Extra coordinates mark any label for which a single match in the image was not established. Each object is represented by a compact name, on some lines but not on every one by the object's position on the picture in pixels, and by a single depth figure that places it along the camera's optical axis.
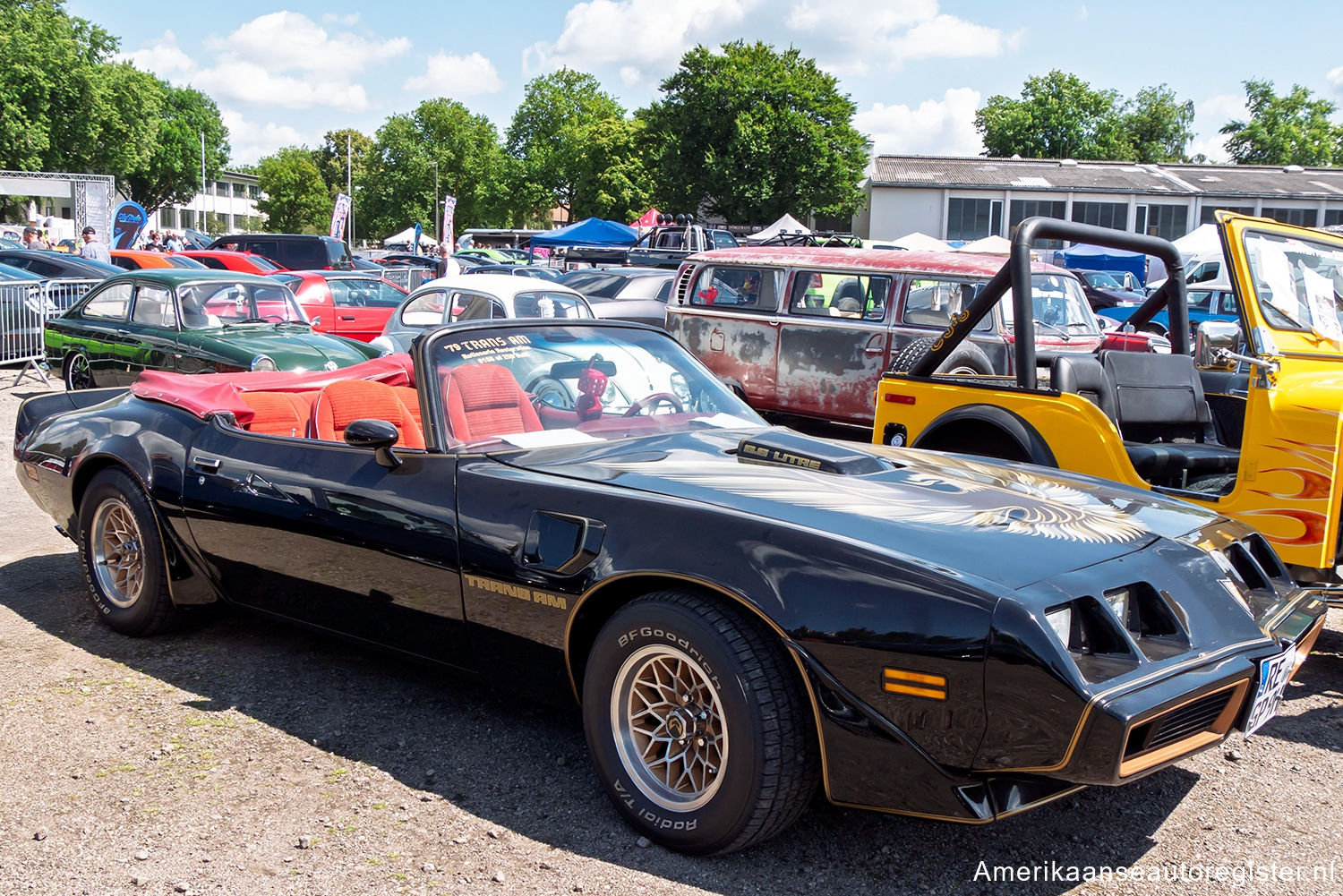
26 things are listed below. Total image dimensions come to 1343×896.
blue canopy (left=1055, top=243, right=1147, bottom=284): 34.31
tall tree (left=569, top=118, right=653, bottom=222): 66.31
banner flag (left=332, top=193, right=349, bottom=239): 29.41
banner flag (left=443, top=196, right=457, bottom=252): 30.96
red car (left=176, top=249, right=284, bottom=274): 22.88
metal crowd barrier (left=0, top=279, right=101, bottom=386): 14.17
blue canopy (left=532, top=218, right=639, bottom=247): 33.56
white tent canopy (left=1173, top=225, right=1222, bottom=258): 30.28
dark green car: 9.80
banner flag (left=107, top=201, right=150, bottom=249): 27.58
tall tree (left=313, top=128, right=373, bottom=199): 108.79
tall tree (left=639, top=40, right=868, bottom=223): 54.50
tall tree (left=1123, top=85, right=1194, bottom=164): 90.00
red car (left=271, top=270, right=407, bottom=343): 14.72
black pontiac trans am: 2.46
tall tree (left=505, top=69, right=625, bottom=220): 74.31
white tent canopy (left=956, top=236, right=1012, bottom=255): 30.80
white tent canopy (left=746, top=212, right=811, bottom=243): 34.38
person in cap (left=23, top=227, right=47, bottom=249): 25.39
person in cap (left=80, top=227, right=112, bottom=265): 18.89
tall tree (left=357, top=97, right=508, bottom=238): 82.88
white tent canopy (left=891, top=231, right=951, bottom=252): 32.97
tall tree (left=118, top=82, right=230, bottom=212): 68.69
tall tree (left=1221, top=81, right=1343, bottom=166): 81.25
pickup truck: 25.77
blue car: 19.98
